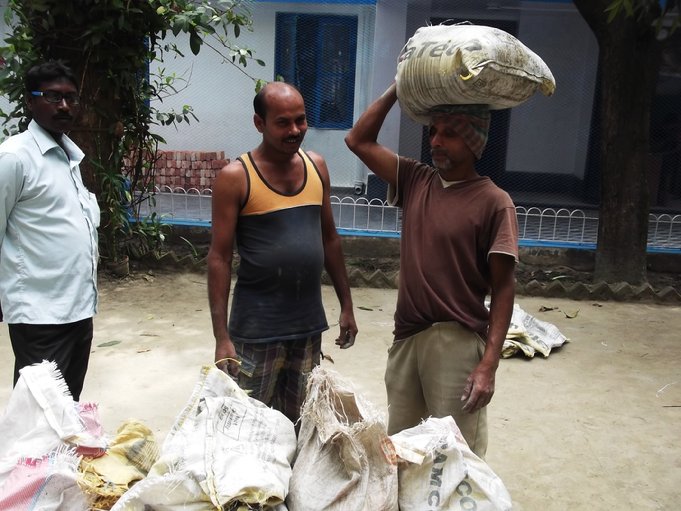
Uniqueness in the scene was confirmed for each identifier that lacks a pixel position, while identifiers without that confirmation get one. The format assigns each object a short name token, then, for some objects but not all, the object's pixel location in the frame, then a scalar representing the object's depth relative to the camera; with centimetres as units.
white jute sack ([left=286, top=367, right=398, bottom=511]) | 151
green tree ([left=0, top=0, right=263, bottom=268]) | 514
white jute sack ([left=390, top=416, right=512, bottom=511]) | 155
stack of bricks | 795
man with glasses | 248
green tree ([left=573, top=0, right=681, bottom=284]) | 599
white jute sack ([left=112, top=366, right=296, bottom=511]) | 142
